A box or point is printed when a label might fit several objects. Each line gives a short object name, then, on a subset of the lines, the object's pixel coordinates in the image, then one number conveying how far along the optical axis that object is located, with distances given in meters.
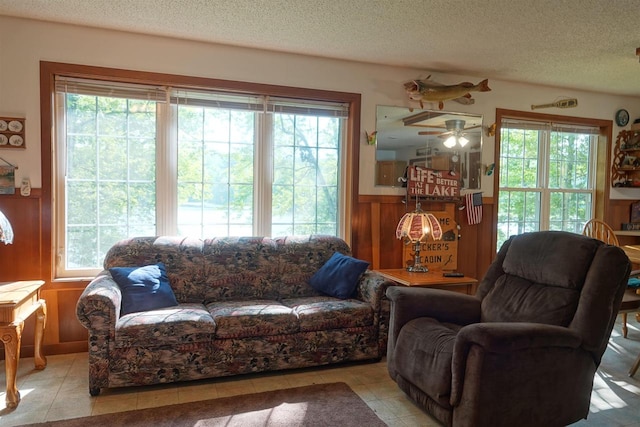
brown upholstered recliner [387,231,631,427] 1.97
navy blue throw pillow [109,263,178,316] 2.77
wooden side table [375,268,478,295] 3.21
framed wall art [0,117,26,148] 3.04
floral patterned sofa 2.51
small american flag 4.29
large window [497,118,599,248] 4.63
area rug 2.23
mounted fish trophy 3.85
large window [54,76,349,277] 3.29
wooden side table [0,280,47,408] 2.36
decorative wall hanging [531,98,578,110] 4.25
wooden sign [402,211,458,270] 4.09
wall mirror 4.03
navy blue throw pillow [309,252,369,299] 3.23
